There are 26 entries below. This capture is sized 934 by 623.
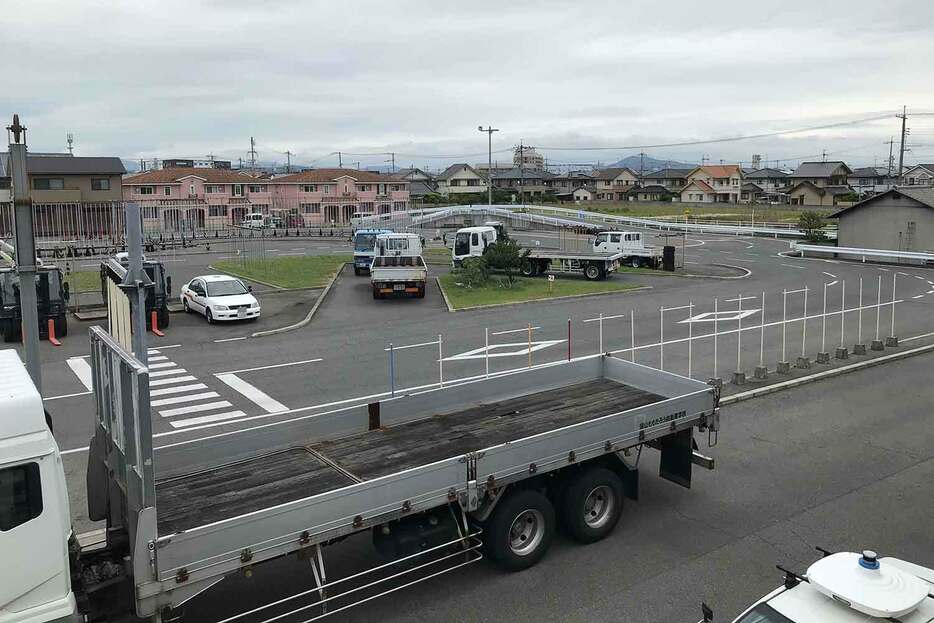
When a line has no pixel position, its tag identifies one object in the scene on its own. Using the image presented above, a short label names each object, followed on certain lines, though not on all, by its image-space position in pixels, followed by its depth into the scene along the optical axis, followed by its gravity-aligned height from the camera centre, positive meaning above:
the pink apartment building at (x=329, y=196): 85.75 +0.66
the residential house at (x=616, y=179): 145.25 +3.56
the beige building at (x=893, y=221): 46.12 -1.52
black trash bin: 41.41 -3.11
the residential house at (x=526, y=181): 132.75 +3.17
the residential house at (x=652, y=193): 124.62 +0.82
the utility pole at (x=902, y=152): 79.31 +4.28
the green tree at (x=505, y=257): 35.28 -2.55
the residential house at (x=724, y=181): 119.94 +2.47
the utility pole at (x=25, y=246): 8.93 -0.48
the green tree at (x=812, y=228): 56.50 -2.30
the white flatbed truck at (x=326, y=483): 6.01 -2.87
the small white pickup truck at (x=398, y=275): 30.59 -2.84
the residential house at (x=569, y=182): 141.88 +3.03
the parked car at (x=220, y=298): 25.66 -3.14
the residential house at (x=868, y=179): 124.75 +2.72
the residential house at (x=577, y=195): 126.62 +0.63
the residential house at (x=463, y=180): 137.75 +3.46
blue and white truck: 39.72 -2.41
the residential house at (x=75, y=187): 41.41 +1.31
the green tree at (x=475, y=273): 34.59 -3.17
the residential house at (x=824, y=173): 114.19 +3.32
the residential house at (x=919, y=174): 122.12 +3.45
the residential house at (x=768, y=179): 138.12 +3.06
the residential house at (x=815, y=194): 106.00 +0.31
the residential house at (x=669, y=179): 140.50 +3.46
